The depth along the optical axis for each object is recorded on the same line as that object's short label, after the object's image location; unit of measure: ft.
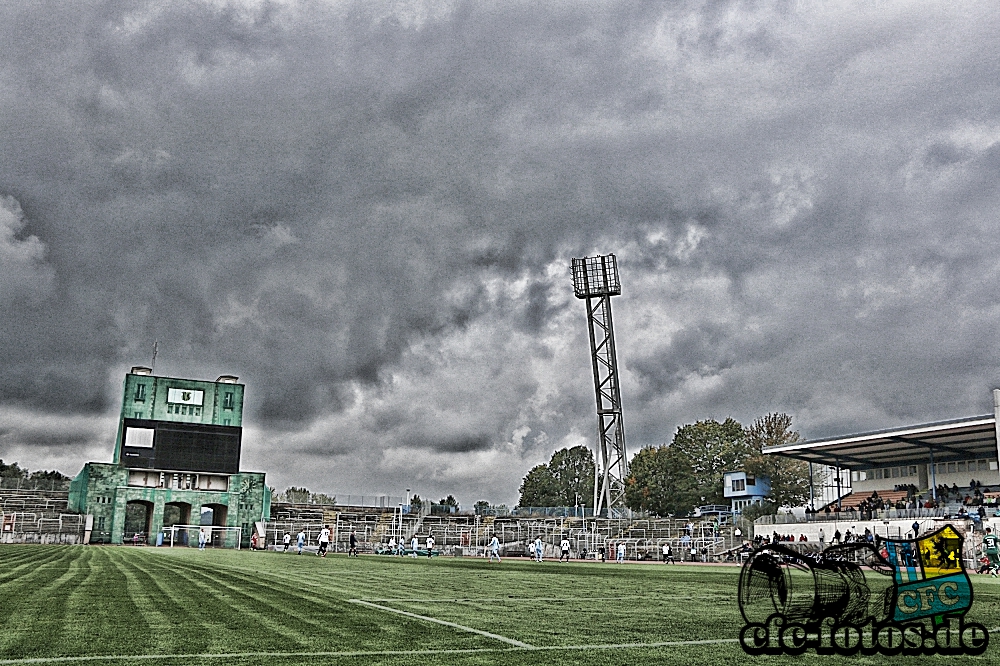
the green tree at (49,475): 448.24
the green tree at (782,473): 272.72
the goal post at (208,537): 240.32
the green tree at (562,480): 429.38
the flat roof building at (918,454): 197.77
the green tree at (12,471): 412.22
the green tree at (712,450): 279.28
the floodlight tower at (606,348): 304.30
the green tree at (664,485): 277.23
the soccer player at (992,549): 110.52
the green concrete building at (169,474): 263.90
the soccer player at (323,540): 152.31
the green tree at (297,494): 517.55
